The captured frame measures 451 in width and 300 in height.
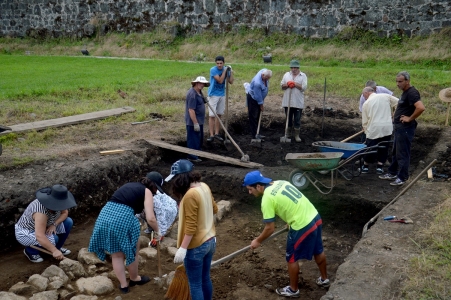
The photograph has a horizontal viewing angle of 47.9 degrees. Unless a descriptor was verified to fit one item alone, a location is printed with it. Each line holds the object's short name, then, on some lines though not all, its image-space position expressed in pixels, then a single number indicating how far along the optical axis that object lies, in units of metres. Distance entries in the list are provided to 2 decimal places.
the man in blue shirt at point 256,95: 10.69
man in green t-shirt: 5.32
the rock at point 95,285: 5.88
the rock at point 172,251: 6.91
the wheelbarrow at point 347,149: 8.62
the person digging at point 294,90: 10.84
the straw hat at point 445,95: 11.10
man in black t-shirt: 8.09
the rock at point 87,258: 6.59
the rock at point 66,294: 5.79
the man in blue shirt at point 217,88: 10.70
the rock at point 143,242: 7.17
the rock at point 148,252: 6.86
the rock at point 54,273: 6.10
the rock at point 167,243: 7.08
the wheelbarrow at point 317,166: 7.88
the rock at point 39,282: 5.86
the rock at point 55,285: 5.90
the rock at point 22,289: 5.78
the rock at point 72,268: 6.29
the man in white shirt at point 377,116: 8.71
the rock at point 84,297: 5.66
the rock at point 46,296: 5.56
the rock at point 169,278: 5.95
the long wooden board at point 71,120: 10.27
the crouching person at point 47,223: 6.12
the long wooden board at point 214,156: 9.36
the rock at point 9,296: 5.47
